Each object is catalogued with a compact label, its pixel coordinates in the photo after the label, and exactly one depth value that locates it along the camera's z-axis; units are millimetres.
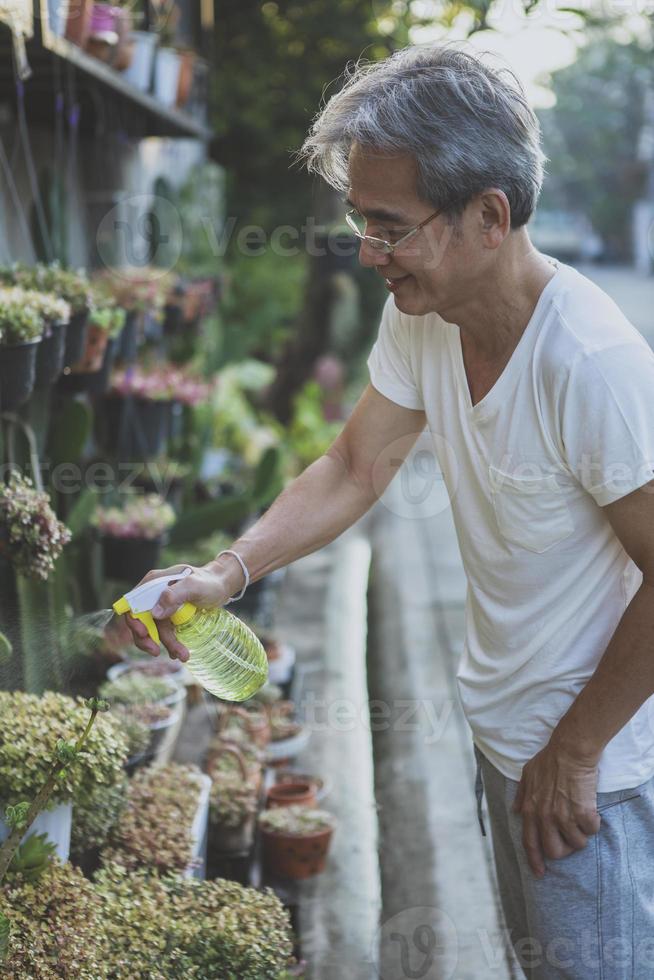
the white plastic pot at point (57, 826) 2152
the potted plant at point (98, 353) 3242
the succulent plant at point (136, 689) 3211
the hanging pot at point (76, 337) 2996
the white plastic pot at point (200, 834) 2547
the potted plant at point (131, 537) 3635
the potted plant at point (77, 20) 3338
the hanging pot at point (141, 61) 4434
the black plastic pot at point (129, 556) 3635
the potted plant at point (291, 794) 3418
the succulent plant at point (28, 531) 2266
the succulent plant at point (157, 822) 2467
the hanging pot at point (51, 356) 2691
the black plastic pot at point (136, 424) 4203
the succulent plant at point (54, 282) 2936
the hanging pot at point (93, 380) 3430
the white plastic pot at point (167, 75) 4863
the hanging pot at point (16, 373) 2406
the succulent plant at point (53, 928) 1796
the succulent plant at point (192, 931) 1987
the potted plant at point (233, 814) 3043
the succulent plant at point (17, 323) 2361
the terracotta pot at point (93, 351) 3269
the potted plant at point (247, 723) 3545
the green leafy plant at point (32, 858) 2008
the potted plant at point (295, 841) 3172
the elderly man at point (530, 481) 1580
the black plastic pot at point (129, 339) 3818
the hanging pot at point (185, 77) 5365
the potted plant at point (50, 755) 2068
